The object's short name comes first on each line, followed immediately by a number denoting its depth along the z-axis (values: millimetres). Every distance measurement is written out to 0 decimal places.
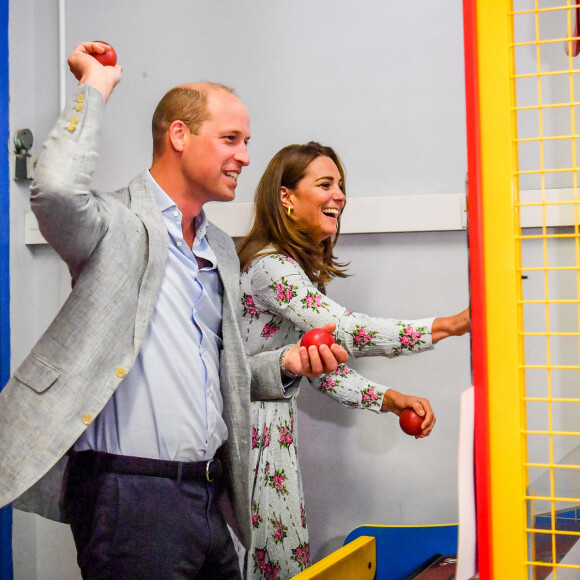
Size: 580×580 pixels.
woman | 1713
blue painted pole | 2271
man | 1153
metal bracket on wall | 2320
